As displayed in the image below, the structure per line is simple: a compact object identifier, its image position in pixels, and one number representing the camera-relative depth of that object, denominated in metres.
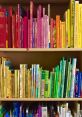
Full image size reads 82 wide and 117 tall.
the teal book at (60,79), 1.56
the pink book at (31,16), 1.51
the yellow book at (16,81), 1.56
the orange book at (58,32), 1.54
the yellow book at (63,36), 1.54
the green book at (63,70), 1.55
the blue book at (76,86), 1.55
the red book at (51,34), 1.55
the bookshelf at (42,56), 1.88
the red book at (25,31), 1.54
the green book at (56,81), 1.56
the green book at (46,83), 1.56
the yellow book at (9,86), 1.56
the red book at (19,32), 1.54
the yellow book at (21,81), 1.56
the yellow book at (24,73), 1.56
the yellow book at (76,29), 1.52
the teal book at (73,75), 1.54
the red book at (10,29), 1.55
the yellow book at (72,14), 1.52
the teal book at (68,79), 1.55
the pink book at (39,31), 1.54
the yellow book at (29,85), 1.56
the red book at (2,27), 1.54
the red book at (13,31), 1.55
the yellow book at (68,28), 1.54
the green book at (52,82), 1.57
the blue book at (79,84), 1.55
